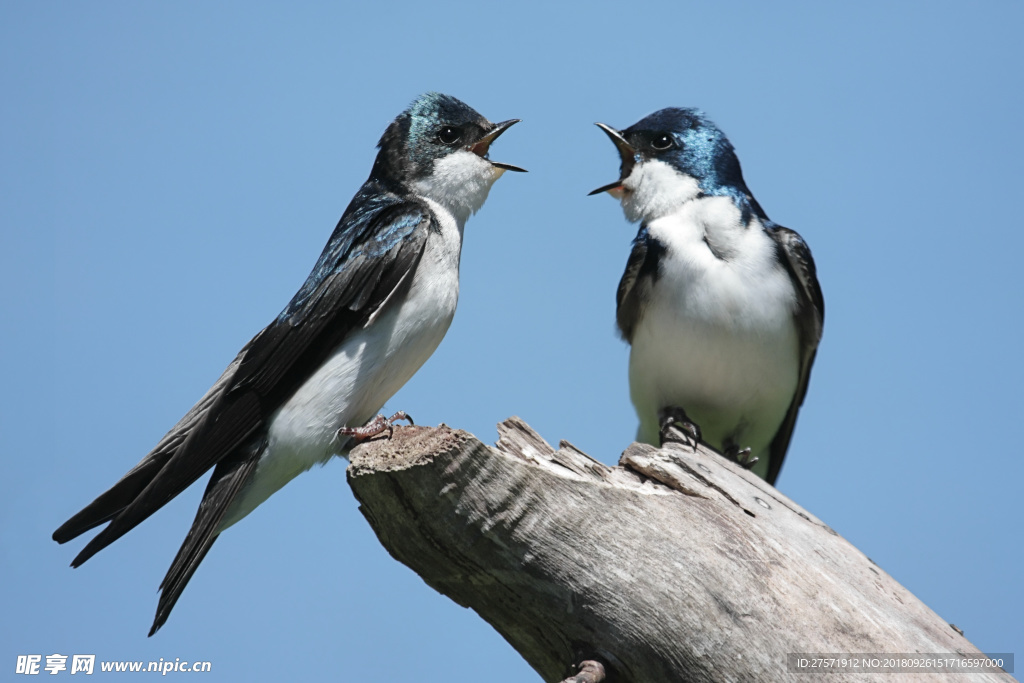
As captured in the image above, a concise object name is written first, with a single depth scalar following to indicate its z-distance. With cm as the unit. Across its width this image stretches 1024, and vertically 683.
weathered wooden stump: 704
